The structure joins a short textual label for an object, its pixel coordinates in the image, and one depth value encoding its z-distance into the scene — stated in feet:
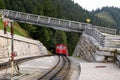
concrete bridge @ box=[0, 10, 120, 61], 80.00
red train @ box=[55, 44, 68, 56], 178.09
